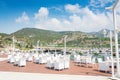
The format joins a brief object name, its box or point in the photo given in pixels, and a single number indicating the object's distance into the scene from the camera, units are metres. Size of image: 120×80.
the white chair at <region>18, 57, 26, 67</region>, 13.02
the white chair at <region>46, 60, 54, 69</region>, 11.91
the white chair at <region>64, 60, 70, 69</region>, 11.76
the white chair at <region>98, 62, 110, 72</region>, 10.28
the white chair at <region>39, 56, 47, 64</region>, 14.60
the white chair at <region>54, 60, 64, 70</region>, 11.10
